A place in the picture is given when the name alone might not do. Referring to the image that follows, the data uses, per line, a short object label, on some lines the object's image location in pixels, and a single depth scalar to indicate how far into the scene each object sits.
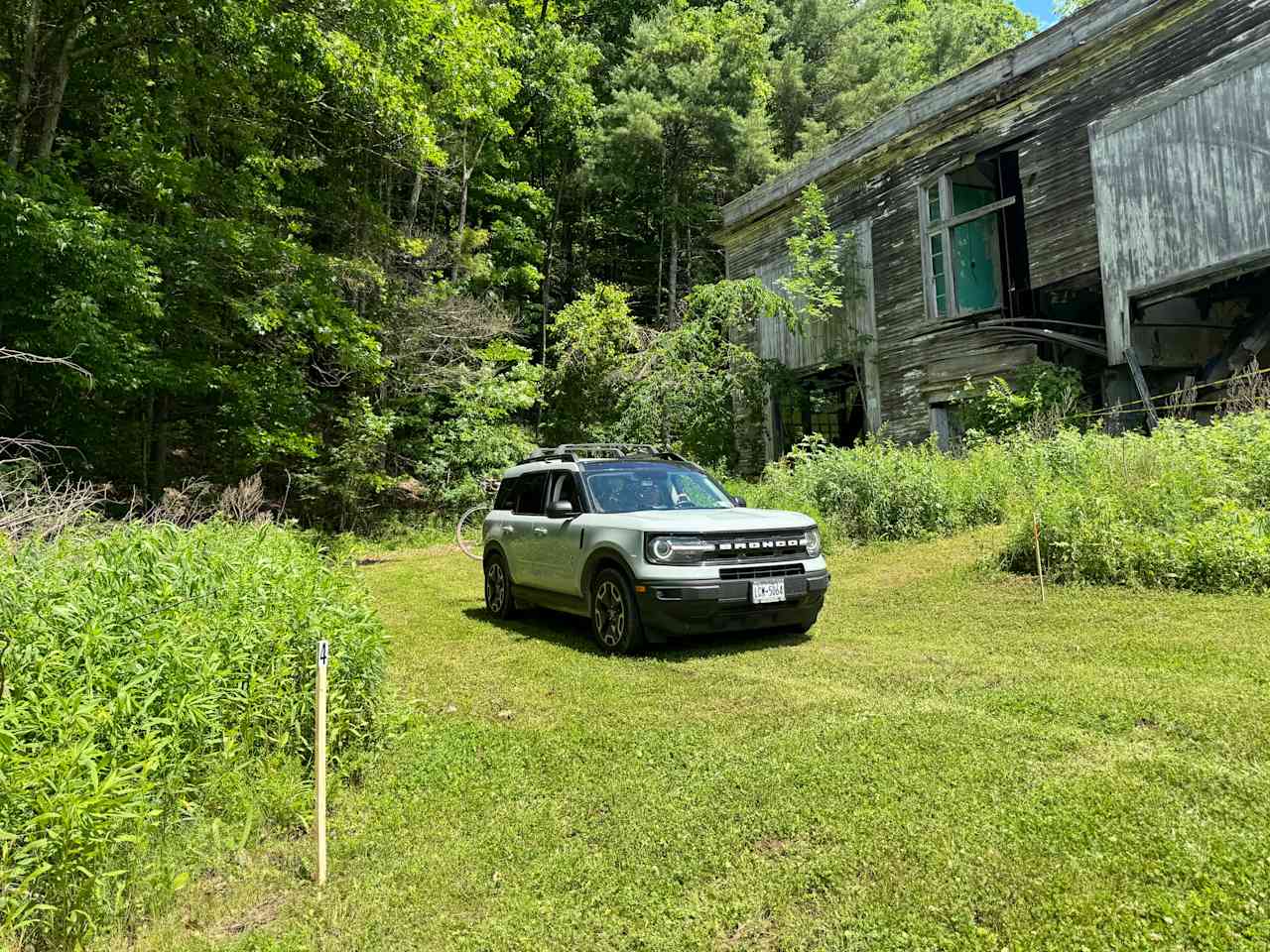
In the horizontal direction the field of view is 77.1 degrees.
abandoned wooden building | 11.80
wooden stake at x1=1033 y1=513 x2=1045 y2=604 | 7.34
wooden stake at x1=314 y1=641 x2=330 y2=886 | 3.22
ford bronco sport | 6.49
